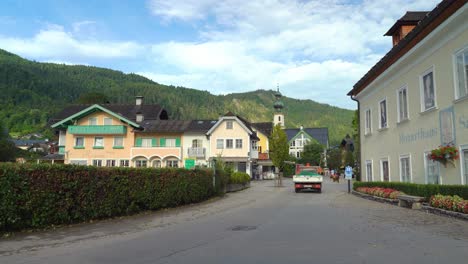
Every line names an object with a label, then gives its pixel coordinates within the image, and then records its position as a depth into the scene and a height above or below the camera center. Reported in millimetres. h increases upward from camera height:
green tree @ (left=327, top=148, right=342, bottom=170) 78888 +2738
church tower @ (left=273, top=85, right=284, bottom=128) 98100 +15951
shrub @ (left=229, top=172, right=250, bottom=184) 30156 -431
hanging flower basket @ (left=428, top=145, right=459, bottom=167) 13469 +659
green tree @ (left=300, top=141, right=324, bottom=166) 87675 +4177
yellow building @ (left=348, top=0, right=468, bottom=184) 13234 +3087
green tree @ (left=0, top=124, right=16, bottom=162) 62250 +3289
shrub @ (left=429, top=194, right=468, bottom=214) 11406 -892
